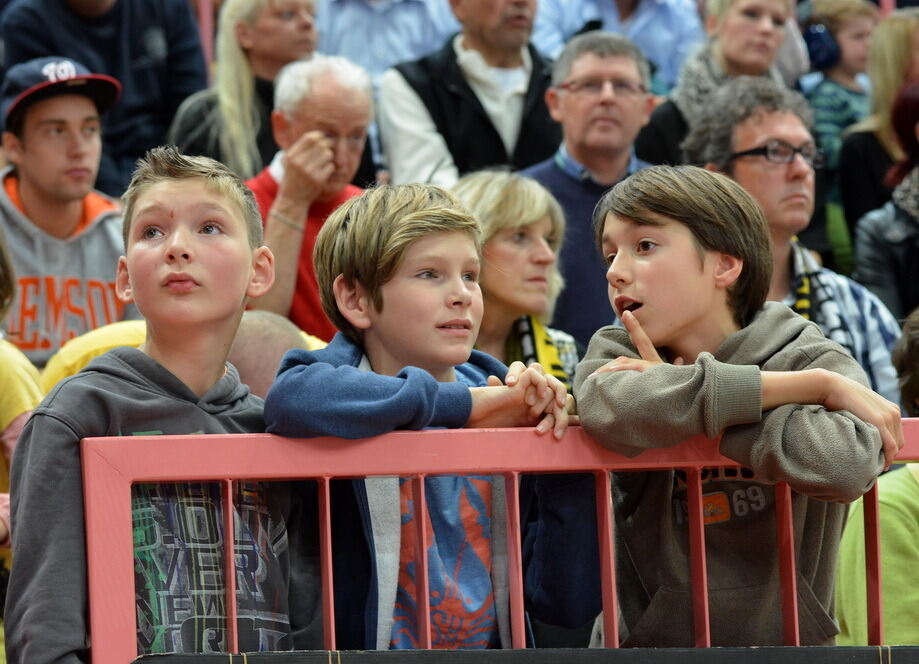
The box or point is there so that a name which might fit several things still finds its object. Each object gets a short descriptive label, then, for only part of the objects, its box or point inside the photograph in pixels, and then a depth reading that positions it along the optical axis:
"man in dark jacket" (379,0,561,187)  11.03
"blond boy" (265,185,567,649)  4.76
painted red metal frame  4.59
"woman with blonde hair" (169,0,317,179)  10.58
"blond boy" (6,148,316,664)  4.62
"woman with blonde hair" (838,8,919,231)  12.06
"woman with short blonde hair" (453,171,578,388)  8.59
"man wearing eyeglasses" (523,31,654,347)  10.17
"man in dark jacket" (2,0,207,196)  11.30
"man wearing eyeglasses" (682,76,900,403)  8.88
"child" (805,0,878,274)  12.80
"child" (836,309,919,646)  5.67
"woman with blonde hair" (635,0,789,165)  11.49
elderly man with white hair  9.05
